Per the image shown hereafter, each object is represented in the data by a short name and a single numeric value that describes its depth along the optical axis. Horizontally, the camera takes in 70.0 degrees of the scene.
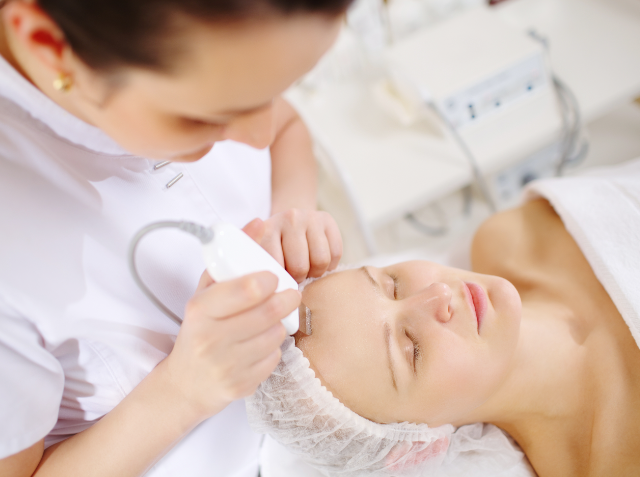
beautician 0.41
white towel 0.95
